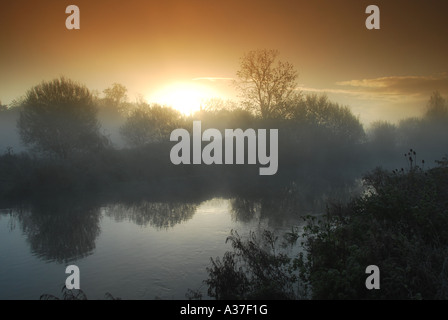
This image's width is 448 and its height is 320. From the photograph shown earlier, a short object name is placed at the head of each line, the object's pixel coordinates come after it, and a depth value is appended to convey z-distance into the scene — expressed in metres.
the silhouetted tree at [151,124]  63.38
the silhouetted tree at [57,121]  42.34
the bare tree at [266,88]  43.34
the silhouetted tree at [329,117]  55.05
